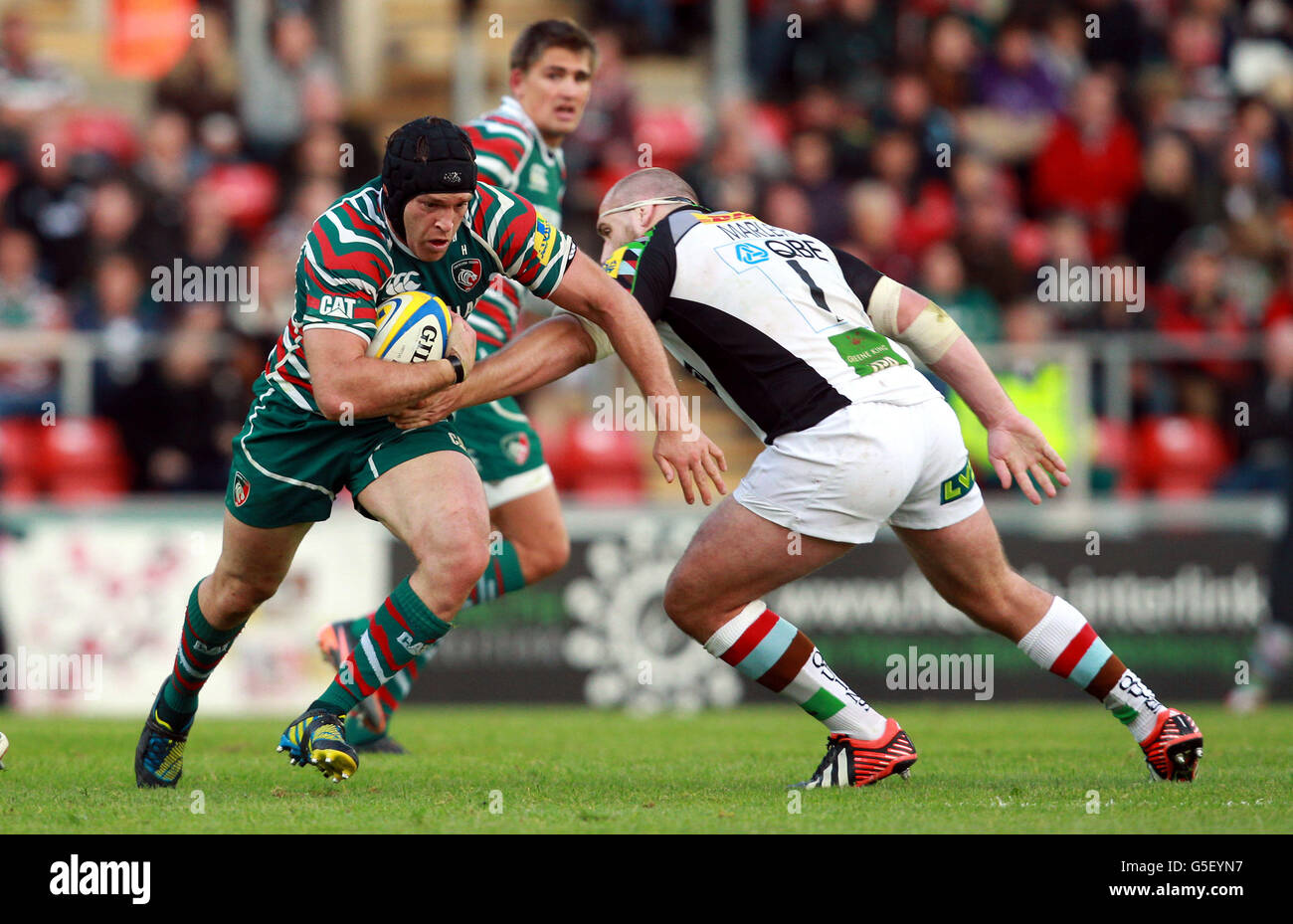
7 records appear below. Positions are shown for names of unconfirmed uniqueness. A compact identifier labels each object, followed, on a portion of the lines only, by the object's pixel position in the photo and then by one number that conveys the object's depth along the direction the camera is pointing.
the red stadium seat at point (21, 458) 13.36
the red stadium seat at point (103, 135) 16.38
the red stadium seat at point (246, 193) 15.80
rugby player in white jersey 6.51
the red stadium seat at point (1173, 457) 14.38
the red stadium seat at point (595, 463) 13.91
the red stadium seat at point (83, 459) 13.38
